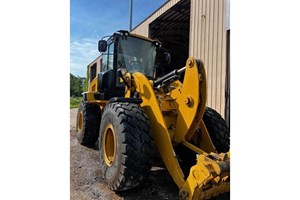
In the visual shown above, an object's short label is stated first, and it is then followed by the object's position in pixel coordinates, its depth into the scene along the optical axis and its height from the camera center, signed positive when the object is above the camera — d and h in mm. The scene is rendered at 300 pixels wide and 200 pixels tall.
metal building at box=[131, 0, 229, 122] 6615 +2024
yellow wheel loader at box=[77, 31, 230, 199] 3006 -647
